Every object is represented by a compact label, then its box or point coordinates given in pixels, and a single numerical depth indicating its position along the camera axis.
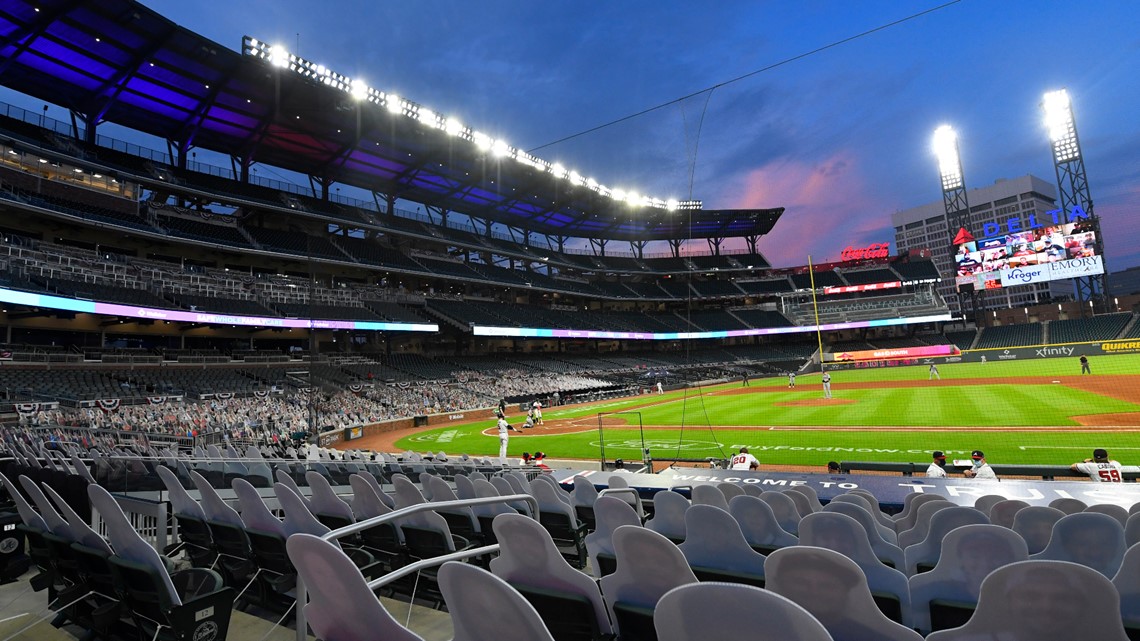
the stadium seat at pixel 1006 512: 5.02
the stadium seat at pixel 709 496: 5.67
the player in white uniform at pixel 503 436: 19.56
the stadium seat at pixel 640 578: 2.57
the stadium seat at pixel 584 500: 7.34
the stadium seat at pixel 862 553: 3.22
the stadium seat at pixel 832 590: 2.13
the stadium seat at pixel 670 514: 5.16
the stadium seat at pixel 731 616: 1.18
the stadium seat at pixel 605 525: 4.34
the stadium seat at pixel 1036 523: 4.26
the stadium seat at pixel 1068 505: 5.39
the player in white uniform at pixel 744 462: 12.20
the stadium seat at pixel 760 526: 4.57
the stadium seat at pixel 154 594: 3.21
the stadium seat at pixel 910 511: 5.93
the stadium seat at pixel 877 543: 4.29
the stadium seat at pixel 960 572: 3.06
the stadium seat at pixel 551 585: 2.85
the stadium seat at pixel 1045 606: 1.82
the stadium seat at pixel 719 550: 3.50
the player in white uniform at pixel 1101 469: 9.98
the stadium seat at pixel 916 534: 4.96
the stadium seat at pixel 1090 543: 3.34
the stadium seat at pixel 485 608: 1.53
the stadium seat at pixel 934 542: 4.17
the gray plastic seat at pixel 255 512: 4.55
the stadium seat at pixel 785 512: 5.53
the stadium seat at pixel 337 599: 1.92
